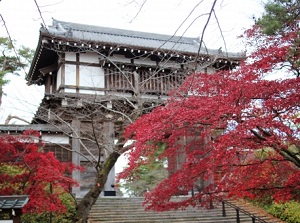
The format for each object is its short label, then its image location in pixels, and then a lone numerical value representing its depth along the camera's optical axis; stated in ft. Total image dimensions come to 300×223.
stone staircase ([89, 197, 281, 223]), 45.21
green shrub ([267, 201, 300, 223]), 49.17
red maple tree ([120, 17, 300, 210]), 26.94
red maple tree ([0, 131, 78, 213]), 33.22
